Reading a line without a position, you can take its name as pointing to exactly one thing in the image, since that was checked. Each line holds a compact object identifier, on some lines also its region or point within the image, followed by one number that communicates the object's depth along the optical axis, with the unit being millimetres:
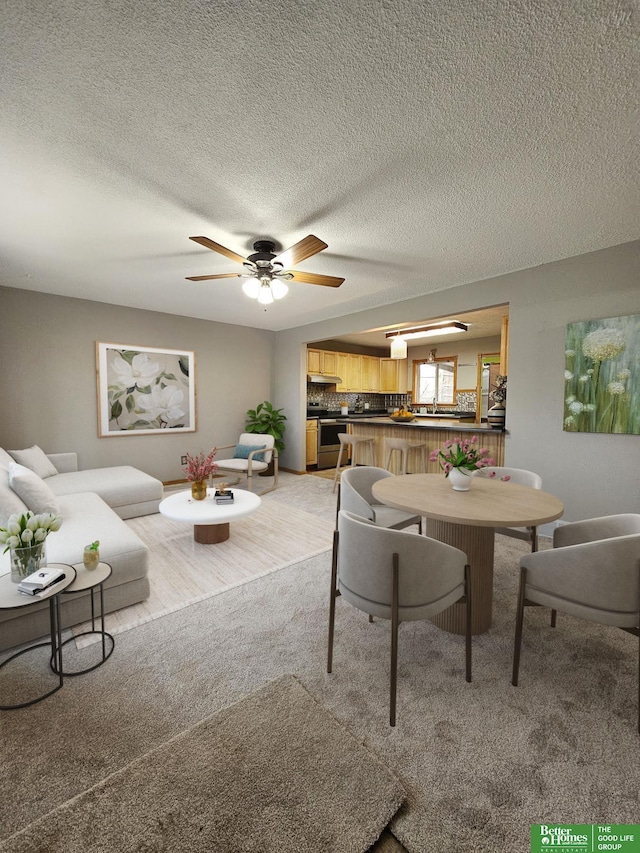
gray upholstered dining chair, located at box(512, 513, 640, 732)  1396
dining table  1714
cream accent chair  4901
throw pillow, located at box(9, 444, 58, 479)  3709
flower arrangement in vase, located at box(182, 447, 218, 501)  3242
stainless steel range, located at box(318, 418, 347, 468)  6680
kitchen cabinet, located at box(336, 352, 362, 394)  7412
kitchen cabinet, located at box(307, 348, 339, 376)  6866
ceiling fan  2633
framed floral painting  4906
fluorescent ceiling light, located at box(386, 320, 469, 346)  5531
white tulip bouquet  1599
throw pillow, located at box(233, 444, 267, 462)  5340
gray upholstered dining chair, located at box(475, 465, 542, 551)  2330
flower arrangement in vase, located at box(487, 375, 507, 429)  4137
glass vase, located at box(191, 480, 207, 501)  3258
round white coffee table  2866
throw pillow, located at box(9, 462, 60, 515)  2506
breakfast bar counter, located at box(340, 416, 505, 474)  3941
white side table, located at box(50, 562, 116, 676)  1680
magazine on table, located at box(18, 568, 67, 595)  1527
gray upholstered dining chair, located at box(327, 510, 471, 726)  1432
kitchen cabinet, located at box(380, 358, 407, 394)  8359
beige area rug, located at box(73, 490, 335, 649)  2279
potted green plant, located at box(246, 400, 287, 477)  6191
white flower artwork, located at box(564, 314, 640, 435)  2879
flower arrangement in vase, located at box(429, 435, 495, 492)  2127
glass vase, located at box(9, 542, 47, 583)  1607
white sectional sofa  1921
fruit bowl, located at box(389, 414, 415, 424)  5590
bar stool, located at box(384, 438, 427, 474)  4621
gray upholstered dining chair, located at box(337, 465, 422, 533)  2275
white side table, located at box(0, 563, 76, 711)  1482
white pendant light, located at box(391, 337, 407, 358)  6070
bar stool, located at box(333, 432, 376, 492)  5176
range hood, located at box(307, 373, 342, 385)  6699
